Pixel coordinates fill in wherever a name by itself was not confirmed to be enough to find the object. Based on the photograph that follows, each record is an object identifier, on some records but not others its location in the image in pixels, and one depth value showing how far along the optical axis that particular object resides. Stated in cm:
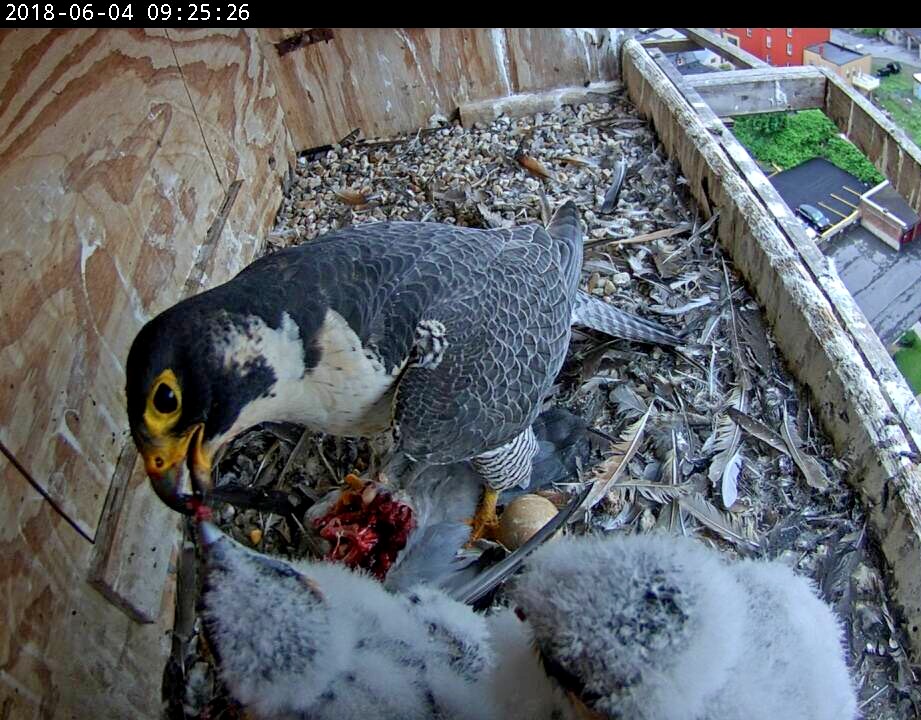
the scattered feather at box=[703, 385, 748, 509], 70
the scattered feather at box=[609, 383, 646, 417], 75
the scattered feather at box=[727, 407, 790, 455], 71
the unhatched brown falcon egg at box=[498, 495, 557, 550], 68
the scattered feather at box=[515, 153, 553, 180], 94
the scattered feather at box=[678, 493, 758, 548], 67
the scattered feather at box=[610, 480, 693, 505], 70
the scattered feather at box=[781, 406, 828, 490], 68
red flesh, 65
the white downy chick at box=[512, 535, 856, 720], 45
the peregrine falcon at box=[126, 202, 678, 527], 52
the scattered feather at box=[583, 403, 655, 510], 70
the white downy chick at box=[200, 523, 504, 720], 48
